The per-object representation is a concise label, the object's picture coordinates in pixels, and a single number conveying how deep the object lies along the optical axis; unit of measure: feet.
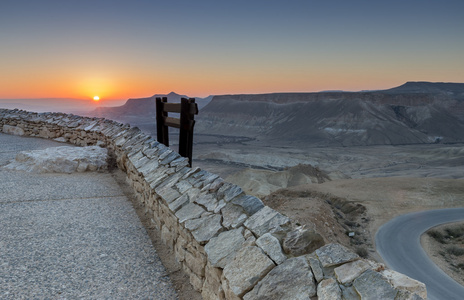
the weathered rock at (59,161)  25.52
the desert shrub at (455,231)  72.43
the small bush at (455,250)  63.87
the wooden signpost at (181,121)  21.38
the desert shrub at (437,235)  70.31
